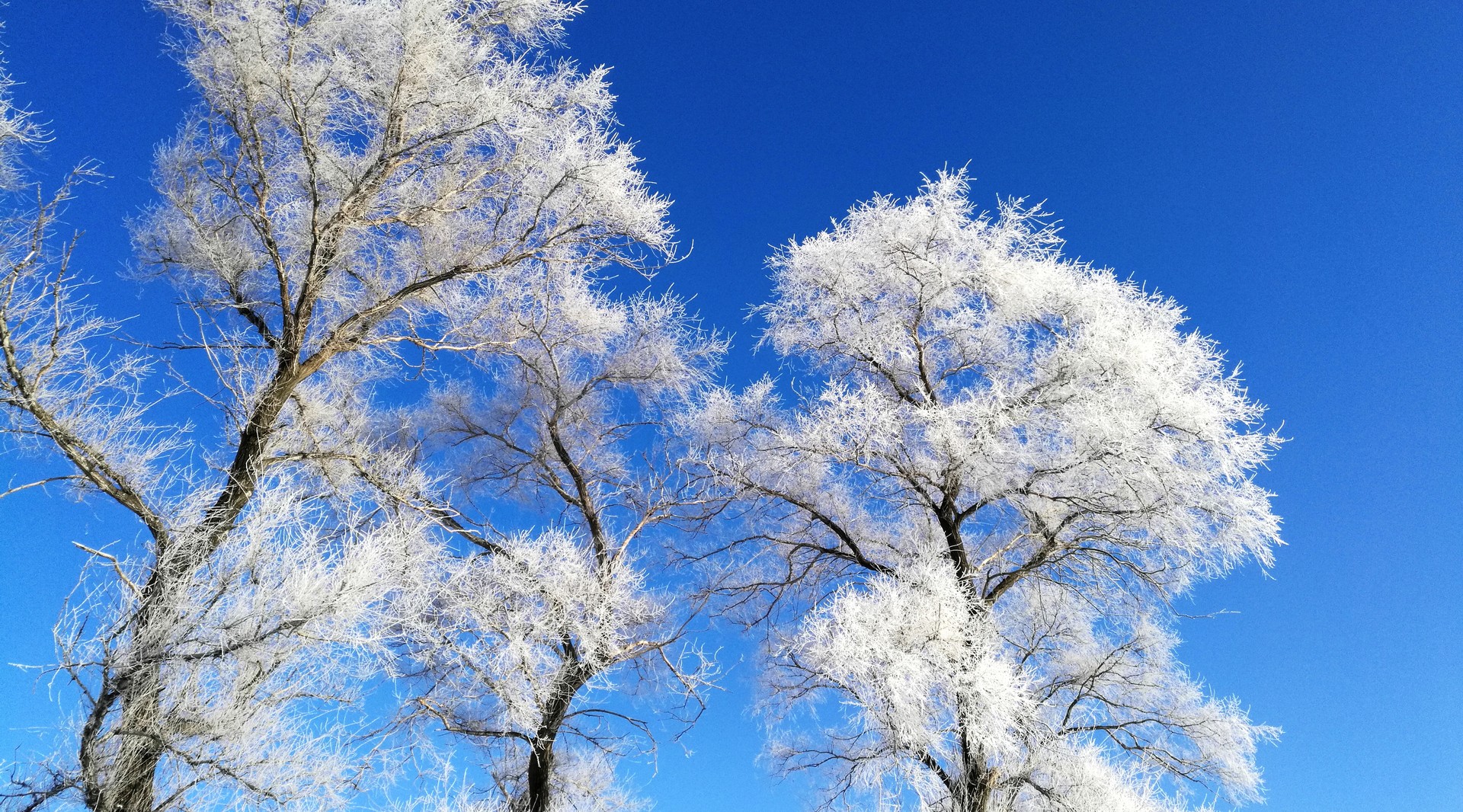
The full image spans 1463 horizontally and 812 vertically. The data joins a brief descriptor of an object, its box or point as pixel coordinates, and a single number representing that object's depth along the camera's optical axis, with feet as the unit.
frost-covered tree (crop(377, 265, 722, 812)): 23.95
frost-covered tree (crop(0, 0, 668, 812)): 14.76
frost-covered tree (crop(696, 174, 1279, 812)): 21.66
